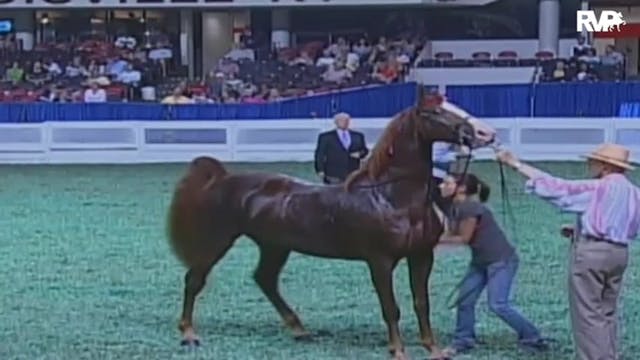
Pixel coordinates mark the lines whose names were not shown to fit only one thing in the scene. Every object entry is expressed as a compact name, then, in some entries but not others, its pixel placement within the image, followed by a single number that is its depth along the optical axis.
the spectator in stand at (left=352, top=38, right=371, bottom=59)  41.41
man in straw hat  7.70
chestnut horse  8.64
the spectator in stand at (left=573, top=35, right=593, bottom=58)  38.97
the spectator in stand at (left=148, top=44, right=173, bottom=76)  43.12
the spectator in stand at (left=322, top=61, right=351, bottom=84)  37.28
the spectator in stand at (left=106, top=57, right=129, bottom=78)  39.62
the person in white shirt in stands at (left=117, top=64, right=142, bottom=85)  38.62
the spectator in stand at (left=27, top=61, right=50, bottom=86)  38.81
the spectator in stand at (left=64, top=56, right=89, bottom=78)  39.28
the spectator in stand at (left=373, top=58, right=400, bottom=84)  37.03
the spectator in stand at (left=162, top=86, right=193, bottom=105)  28.75
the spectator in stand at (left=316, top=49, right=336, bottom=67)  39.46
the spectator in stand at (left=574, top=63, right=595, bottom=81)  33.78
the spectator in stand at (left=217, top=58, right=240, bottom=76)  38.84
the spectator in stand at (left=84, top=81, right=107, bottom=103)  31.12
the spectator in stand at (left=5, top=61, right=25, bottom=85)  38.72
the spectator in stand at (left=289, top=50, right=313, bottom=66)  39.52
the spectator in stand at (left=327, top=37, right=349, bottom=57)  41.86
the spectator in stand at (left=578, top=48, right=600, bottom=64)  36.66
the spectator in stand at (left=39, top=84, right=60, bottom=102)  32.81
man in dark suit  15.81
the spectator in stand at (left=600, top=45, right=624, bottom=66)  37.16
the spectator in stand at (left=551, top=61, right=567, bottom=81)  34.91
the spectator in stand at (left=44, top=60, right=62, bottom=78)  39.54
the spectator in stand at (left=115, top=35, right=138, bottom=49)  44.50
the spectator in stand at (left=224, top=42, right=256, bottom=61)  41.47
